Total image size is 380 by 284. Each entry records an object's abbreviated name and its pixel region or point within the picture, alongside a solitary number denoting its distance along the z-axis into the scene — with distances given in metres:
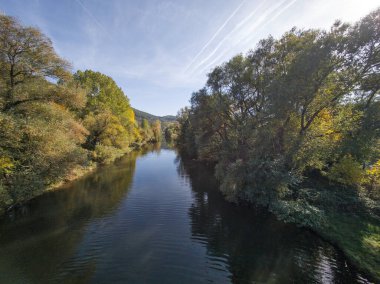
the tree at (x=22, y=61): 14.59
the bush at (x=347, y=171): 14.34
